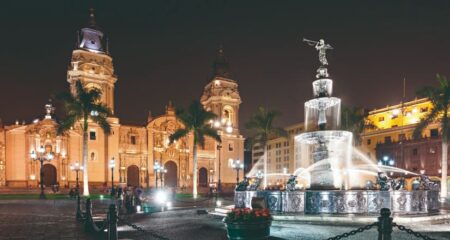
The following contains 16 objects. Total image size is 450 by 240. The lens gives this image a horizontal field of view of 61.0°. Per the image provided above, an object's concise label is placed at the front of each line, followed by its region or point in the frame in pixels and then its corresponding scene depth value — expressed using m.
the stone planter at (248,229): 8.60
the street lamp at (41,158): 35.77
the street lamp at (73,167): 54.97
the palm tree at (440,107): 35.41
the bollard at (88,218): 14.98
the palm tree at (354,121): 50.66
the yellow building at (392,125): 59.84
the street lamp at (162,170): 60.47
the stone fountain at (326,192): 15.83
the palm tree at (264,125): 51.25
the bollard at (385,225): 7.77
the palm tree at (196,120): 45.72
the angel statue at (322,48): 19.59
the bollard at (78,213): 19.04
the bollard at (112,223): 10.92
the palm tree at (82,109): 41.16
